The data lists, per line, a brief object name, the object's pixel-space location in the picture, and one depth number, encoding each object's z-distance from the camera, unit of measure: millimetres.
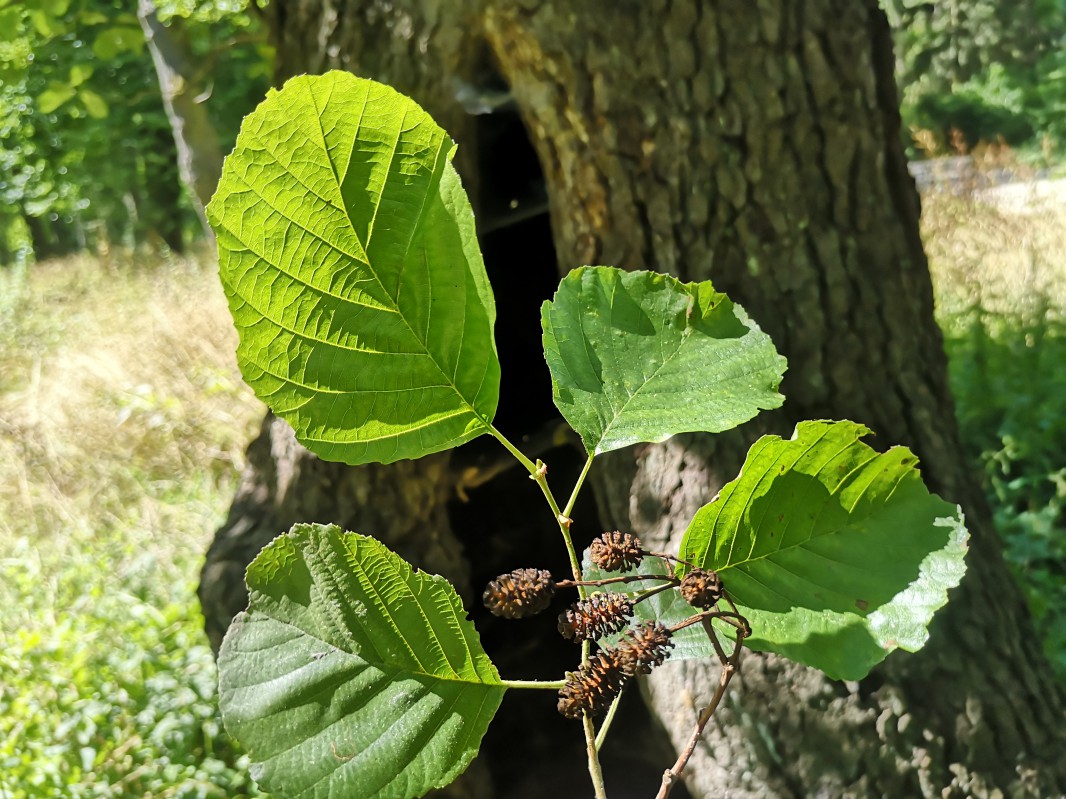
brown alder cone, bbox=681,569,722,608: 447
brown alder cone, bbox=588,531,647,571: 469
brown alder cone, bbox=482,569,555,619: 458
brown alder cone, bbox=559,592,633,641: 439
